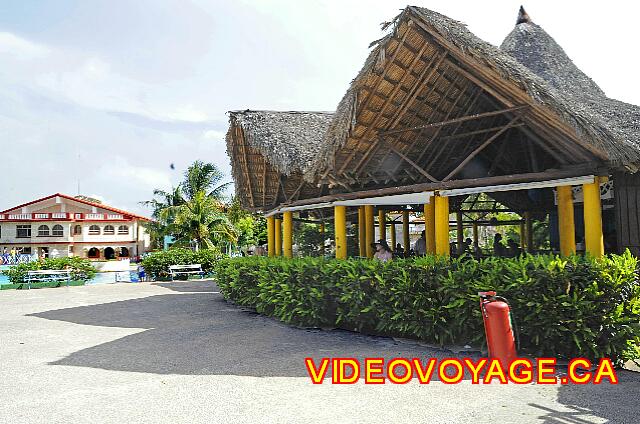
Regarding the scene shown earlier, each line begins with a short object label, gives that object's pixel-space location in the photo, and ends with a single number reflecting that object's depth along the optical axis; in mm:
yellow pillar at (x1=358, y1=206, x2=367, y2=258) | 13273
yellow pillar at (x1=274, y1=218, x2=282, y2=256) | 14834
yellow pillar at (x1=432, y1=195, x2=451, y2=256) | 8266
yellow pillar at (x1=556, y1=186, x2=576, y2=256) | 7938
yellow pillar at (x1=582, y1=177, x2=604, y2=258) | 6891
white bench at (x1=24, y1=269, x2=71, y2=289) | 19656
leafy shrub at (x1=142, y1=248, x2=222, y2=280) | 23250
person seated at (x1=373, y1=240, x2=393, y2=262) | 10141
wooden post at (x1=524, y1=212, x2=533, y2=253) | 14192
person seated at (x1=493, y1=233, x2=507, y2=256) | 12937
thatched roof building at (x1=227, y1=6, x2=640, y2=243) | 6867
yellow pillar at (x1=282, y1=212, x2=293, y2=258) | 13023
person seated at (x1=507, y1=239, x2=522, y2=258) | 12586
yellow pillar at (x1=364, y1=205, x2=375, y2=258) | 12906
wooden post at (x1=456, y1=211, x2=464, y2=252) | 15470
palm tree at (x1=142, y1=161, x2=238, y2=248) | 26042
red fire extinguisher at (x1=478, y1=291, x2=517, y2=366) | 5797
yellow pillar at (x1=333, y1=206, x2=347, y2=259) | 10461
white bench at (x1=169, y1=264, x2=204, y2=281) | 22169
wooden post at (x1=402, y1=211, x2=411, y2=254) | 16391
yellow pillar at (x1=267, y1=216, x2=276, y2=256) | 14742
